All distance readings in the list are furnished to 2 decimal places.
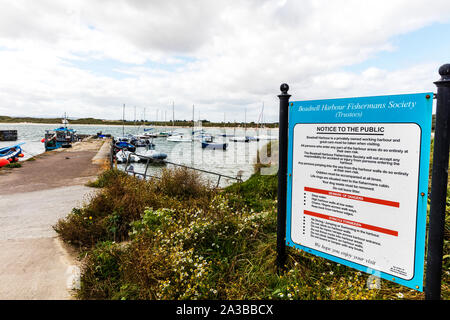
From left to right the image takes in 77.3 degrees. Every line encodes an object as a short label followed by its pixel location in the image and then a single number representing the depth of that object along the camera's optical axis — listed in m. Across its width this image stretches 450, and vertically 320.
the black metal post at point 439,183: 2.15
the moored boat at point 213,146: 63.66
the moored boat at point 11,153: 19.78
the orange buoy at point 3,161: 17.30
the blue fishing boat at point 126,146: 42.77
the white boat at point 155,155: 35.43
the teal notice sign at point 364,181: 2.35
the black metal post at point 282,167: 3.30
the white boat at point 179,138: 86.69
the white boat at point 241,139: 86.56
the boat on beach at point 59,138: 37.00
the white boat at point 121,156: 32.09
